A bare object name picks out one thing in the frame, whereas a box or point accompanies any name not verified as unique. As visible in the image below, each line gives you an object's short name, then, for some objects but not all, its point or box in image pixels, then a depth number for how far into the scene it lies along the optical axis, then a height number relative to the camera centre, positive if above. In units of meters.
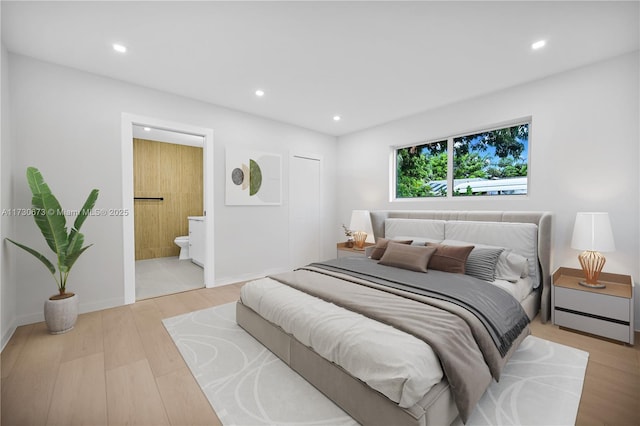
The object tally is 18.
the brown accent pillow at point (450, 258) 2.75 -0.51
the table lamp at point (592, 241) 2.45 -0.31
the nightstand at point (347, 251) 4.38 -0.67
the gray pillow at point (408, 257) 2.82 -0.51
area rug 1.57 -1.18
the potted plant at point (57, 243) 2.48 -0.29
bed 1.40 -0.72
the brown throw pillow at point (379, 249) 3.39 -0.49
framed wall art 4.10 +0.52
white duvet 1.31 -0.77
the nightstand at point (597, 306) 2.34 -0.89
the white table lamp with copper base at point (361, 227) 4.48 -0.29
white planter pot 2.51 -0.94
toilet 5.68 -0.72
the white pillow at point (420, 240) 3.33 -0.39
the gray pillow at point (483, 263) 2.65 -0.54
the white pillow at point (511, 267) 2.77 -0.60
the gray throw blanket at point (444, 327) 1.42 -0.70
